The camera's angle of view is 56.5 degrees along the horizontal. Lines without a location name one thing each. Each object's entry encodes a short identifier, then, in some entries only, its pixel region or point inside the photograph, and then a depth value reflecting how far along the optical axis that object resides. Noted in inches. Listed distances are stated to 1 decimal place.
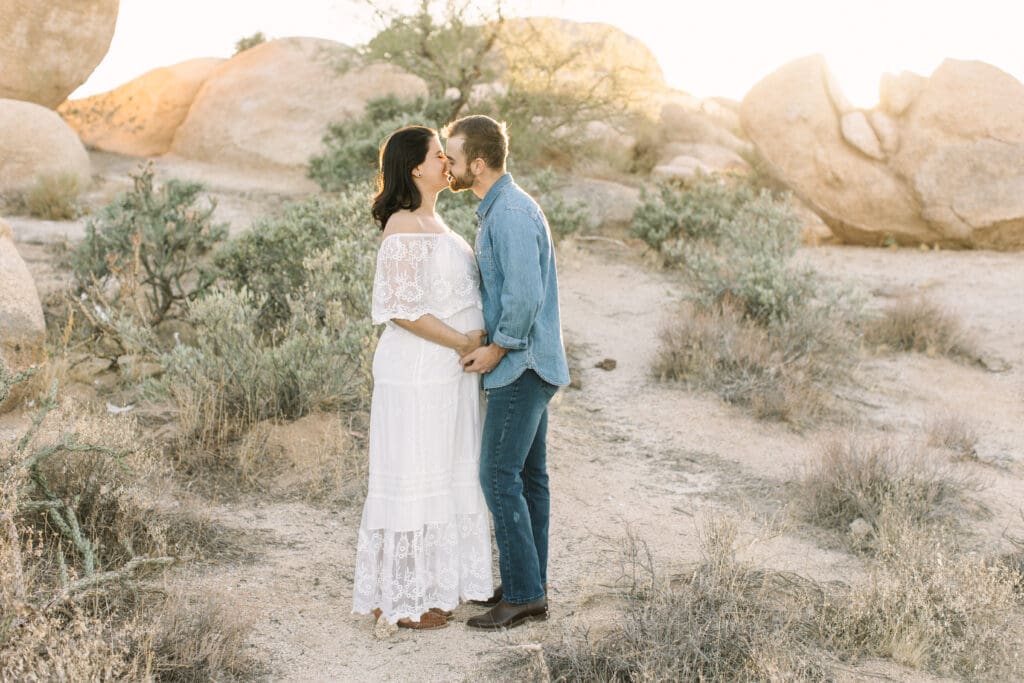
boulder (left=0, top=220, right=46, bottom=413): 259.9
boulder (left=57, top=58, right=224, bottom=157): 621.9
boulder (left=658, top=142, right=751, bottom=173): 689.6
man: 134.4
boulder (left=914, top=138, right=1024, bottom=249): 522.0
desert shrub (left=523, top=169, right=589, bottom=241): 462.0
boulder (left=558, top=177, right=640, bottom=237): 523.5
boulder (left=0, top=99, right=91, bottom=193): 459.5
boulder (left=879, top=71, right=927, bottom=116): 549.3
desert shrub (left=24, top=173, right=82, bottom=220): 434.6
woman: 139.6
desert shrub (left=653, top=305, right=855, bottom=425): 286.8
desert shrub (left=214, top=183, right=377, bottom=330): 315.9
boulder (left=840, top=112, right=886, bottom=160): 542.3
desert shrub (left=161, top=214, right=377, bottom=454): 225.9
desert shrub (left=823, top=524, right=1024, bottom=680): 145.5
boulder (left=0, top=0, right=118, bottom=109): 518.3
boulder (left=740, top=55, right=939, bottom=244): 541.3
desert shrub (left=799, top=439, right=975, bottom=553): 200.4
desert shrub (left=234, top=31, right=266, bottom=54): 719.1
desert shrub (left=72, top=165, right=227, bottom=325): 322.3
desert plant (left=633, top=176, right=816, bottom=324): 351.3
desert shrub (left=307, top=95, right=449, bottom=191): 495.2
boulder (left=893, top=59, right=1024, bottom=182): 526.6
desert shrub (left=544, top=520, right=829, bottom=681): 132.9
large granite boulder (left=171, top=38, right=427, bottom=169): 594.9
